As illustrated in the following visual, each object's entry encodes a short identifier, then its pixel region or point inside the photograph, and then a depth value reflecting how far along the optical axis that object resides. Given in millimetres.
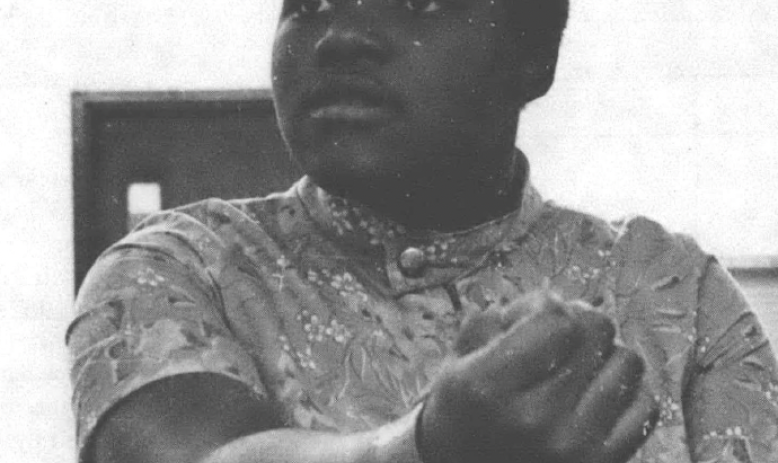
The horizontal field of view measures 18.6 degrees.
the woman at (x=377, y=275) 1338
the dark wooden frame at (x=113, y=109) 3970
